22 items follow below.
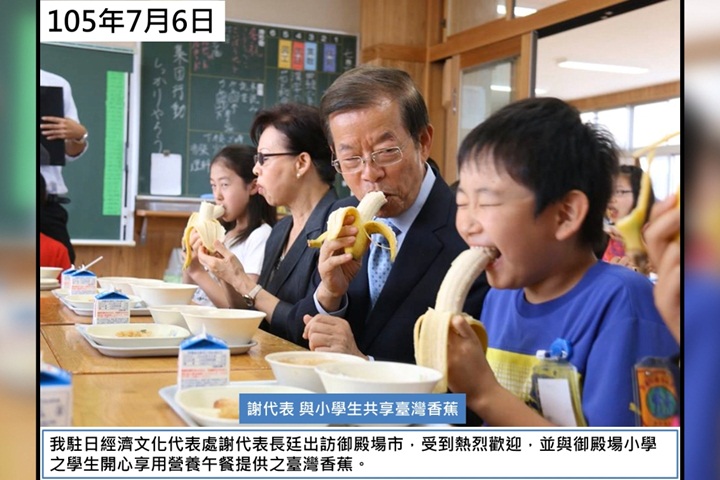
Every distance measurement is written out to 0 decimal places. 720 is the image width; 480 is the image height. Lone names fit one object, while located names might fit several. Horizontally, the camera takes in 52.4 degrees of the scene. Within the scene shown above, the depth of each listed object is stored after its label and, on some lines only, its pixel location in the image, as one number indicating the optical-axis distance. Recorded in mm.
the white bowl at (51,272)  1517
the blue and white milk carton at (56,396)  975
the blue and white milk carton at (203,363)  1086
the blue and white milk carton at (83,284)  1917
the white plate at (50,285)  1703
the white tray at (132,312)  1853
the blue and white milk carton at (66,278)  1777
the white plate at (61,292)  1981
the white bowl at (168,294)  1789
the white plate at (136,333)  1380
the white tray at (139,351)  1349
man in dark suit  1573
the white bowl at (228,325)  1428
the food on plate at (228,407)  1042
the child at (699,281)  1284
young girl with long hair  1867
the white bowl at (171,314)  1578
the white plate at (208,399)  999
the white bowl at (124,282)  1829
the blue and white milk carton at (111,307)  1611
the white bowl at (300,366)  1107
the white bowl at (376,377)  1011
